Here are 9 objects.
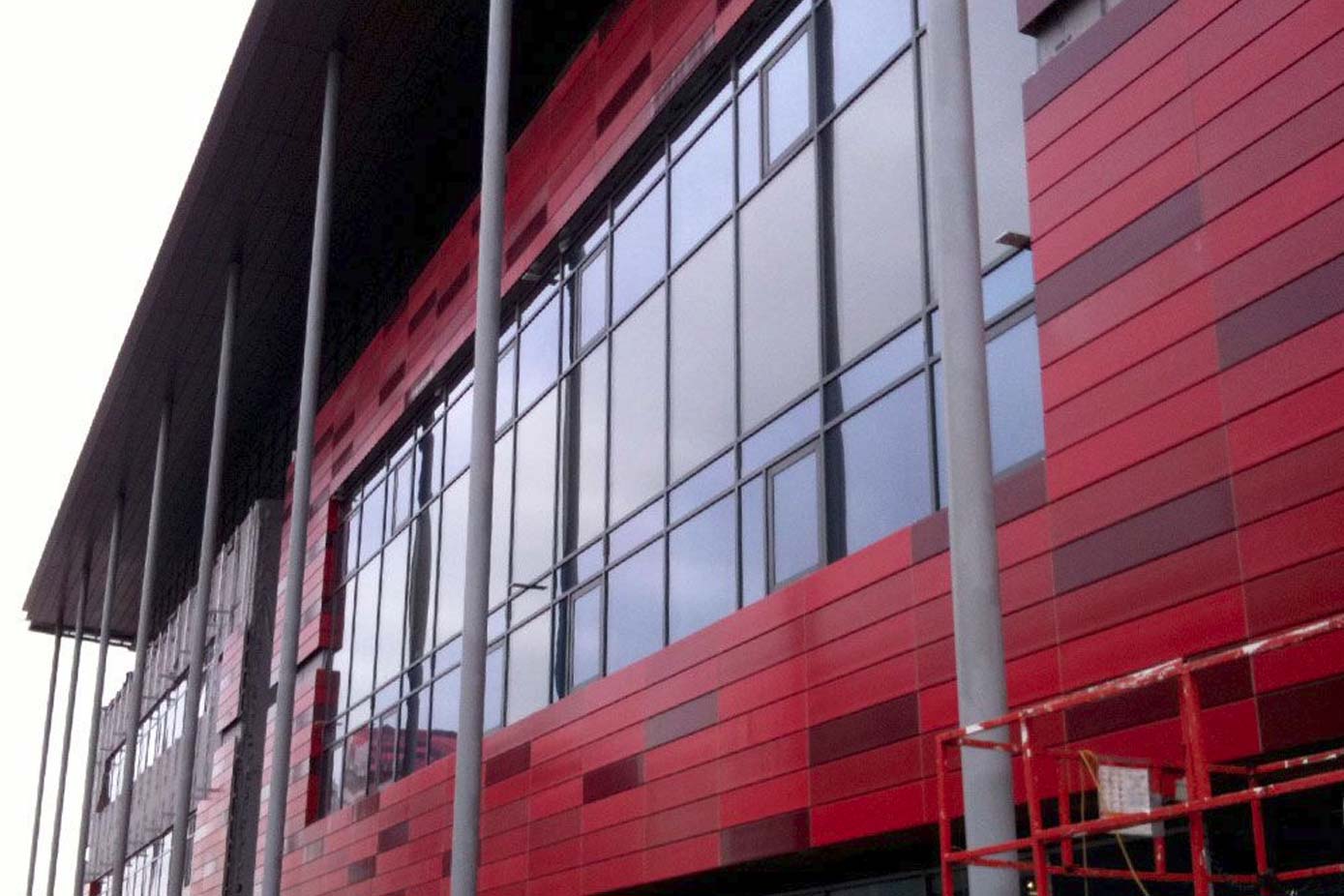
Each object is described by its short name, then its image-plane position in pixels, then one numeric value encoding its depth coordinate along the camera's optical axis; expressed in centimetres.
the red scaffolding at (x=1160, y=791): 622
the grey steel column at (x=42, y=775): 5259
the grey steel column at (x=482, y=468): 1670
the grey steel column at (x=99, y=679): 4375
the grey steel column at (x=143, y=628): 3653
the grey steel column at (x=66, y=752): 4953
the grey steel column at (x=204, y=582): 3055
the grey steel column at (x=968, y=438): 864
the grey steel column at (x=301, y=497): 2300
